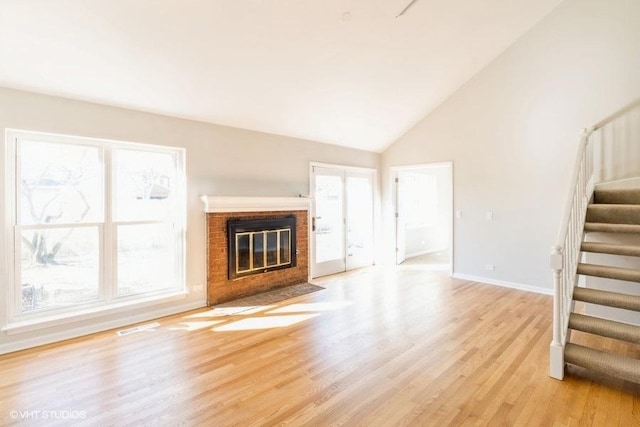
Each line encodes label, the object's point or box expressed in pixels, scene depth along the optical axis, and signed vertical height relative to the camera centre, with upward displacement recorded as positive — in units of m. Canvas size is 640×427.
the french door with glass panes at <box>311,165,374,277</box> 5.68 -0.15
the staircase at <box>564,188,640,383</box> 2.32 -0.69
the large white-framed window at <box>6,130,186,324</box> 3.04 -0.11
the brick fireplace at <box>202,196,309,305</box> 4.16 -0.41
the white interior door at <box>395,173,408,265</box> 6.59 -0.19
